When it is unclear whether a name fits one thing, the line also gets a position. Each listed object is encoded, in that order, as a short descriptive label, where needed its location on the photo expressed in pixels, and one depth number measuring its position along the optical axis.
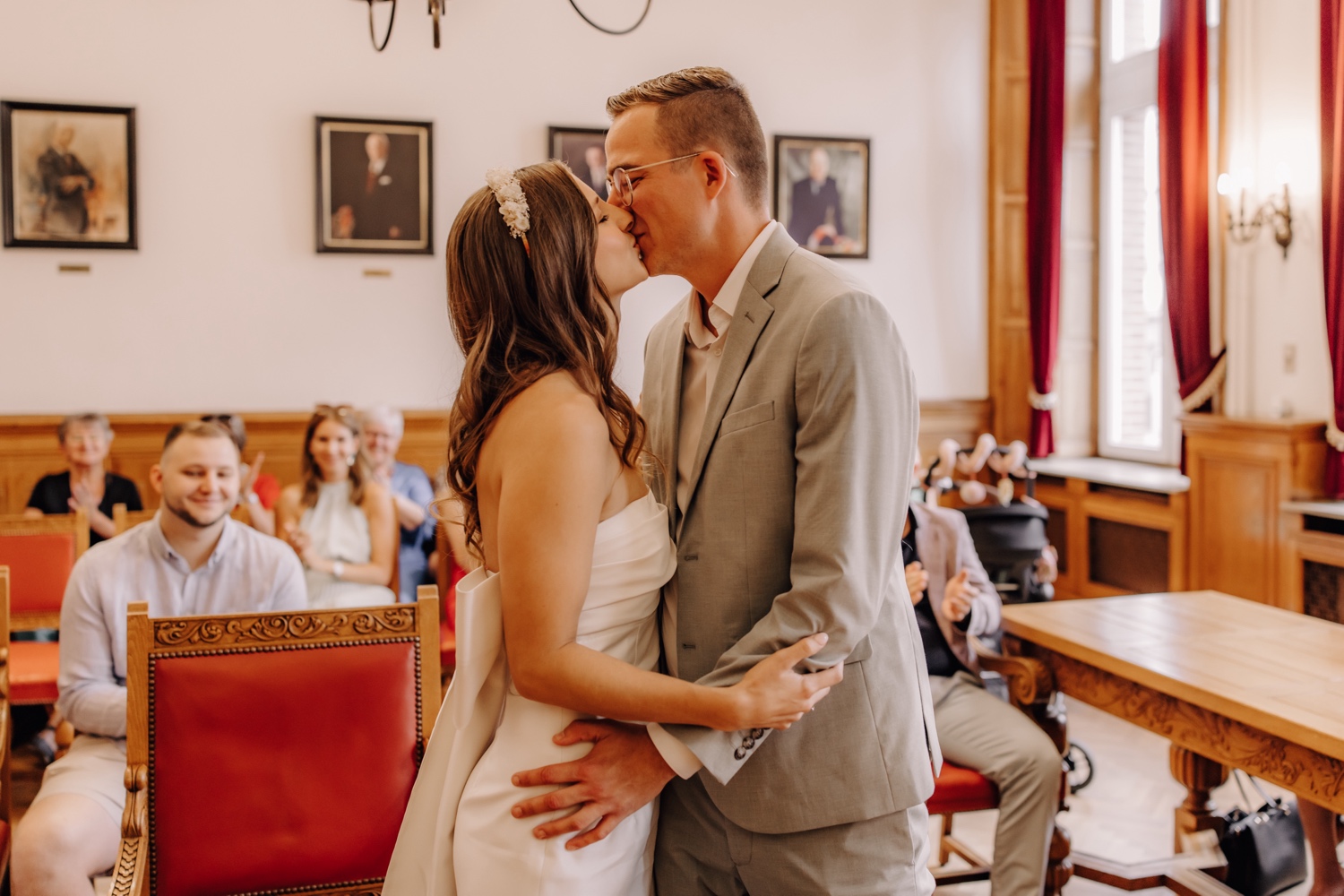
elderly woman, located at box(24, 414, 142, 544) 5.45
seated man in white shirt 2.50
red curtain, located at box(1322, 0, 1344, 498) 4.88
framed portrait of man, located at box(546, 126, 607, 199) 6.57
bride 1.43
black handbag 3.07
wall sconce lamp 5.25
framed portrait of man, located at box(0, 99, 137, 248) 5.91
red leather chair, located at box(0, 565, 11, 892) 2.57
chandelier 3.20
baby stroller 4.46
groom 1.45
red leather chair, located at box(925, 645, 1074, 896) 2.99
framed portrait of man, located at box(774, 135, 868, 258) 6.97
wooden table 2.39
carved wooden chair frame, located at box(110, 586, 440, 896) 2.04
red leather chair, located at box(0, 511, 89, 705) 4.16
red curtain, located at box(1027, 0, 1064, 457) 6.95
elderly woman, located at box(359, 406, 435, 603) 4.98
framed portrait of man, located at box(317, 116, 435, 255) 6.29
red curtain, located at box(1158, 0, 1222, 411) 5.80
